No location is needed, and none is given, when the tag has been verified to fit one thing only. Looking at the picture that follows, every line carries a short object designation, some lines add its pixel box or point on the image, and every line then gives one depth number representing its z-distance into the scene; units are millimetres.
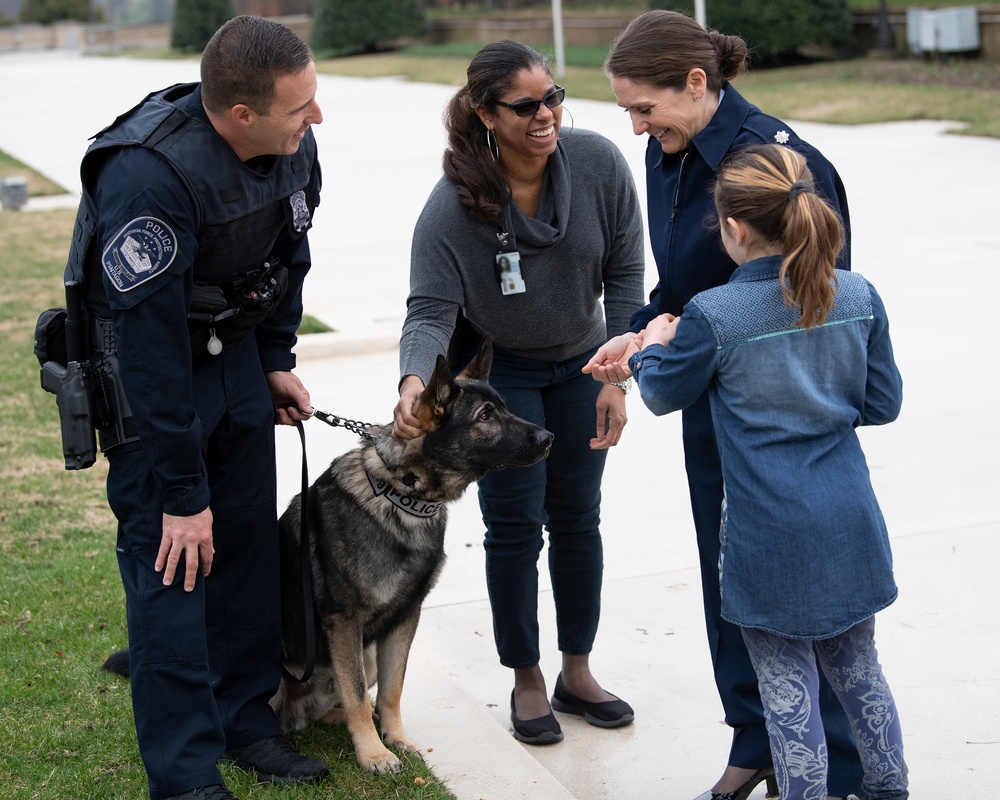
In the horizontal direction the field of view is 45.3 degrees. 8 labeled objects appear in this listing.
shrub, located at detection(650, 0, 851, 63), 23906
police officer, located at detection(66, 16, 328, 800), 2855
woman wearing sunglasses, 3445
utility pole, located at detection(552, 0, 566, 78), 26638
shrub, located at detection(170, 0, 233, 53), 46781
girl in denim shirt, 2639
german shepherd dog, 3424
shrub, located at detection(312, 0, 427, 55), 39625
